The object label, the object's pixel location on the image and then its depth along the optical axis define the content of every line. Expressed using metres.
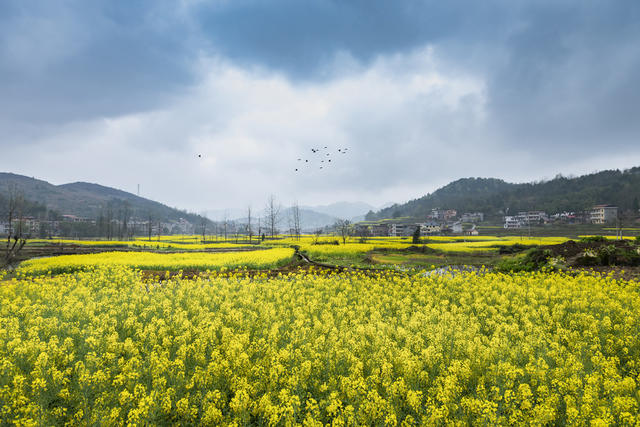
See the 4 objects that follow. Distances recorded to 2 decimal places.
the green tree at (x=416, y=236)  48.22
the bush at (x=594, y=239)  24.81
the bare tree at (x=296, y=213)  86.01
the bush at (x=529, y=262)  21.25
